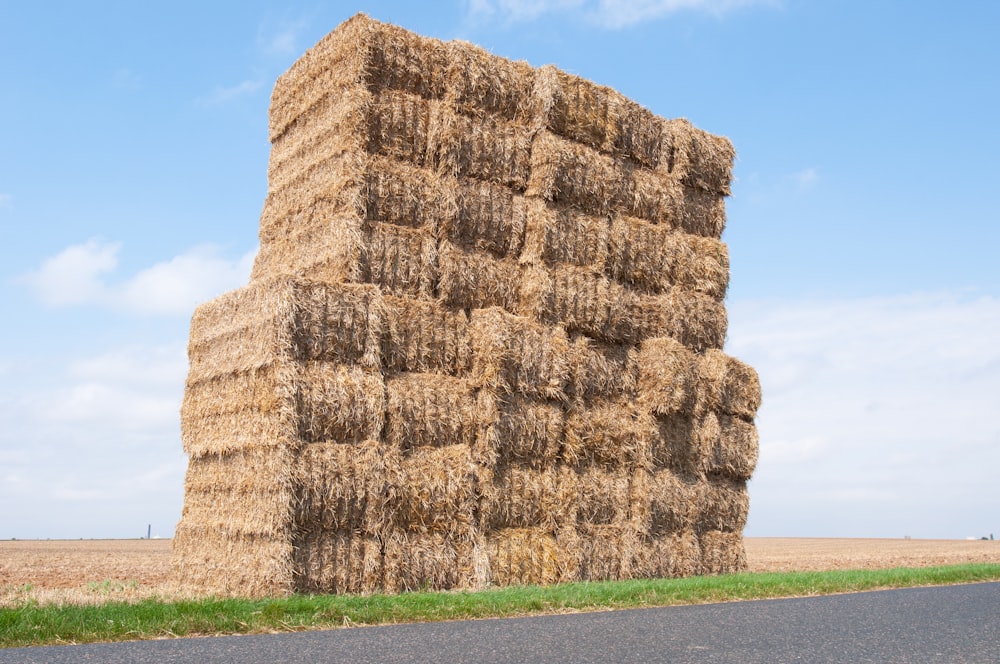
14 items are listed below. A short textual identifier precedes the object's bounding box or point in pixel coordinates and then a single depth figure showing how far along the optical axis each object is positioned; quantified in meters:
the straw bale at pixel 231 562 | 10.91
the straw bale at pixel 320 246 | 12.32
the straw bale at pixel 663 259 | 14.99
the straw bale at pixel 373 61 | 12.99
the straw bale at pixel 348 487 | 11.14
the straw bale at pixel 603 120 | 14.64
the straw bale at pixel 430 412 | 12.03
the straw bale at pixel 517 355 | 12.88
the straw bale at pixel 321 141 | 12.78
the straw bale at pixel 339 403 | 11.30
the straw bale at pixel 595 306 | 13.75
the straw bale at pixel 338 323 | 11.48
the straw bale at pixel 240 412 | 11.12
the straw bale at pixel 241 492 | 10.96
